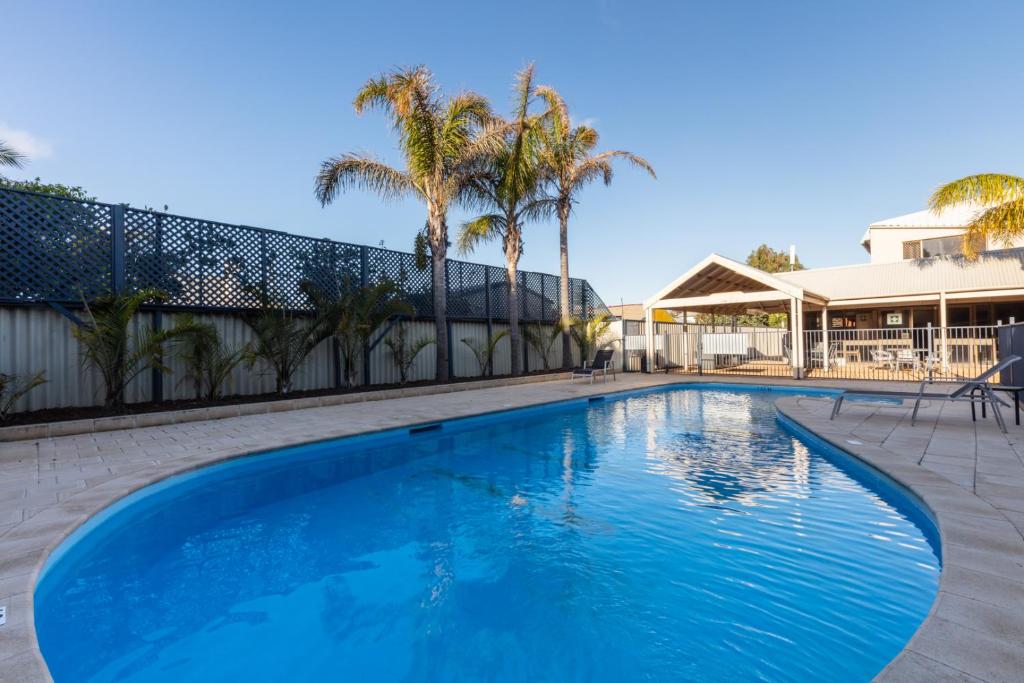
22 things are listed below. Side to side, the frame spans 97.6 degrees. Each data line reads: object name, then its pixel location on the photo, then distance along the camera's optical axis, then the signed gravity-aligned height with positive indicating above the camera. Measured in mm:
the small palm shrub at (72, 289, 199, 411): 6762 +215
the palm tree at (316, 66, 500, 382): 10344 +4728
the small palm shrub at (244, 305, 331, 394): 8750 +224
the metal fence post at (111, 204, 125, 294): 7520 +1827
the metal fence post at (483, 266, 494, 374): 14234 +1697
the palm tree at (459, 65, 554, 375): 12570 +4618
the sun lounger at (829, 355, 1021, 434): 5769 -784
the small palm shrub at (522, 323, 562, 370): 15344 +280
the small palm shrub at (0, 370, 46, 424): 6352 -423
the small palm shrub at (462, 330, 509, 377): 13422 -71
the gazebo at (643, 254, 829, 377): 13664 +1531
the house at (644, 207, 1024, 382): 14133 +1497
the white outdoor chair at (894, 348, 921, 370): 13251 -653
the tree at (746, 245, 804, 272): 37219 +6943
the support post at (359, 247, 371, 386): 10875 +1948
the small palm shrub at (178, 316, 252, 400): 8016 -96
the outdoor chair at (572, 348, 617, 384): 13807 -584
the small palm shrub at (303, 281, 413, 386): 9578 +842
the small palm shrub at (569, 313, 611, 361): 15770 +464
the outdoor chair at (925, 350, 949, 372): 12766 -728
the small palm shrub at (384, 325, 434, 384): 11273 +8
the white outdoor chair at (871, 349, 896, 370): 14127 -710
